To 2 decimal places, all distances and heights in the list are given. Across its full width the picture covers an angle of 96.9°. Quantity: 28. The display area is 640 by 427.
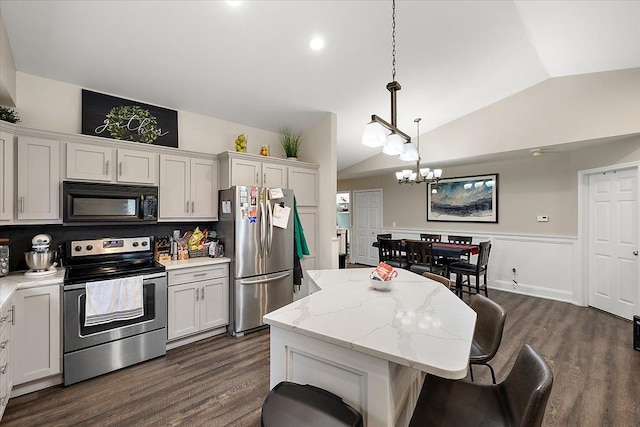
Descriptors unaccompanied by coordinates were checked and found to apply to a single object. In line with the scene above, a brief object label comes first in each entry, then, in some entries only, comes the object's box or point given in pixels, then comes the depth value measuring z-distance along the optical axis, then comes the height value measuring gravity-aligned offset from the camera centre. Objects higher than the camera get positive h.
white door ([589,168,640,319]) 3.61 -0.37
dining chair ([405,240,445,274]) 4.25 -0.67
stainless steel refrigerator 3.23 -0.43
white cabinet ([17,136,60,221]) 2.37 +0.31
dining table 4.26 -0.54
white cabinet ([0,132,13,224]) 2.23 +0.30
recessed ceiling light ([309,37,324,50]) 2.69 +1.66
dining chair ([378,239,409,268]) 4.55 -0.64
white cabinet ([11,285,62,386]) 2.12 -0.92
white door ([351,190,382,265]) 7.16 -0.23
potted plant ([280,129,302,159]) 4.16 +1.09
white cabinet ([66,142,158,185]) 2.59 +0.49
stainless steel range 2.32 -0.89
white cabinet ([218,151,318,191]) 3.39 +0.56
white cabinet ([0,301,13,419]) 1.84 -0.97
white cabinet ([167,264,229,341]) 2.88 -0.92
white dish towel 2.37 -0.75
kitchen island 1.12 -0.53
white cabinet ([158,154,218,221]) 3.11 +0.31
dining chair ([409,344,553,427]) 1.12 -0.86
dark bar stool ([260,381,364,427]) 1.04 -0.75
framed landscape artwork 5.23 +0.31
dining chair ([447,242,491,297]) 4.26 -0.82
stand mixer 2.35 -0.35
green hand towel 3.79 -0.29
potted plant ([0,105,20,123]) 2.27 +0.81
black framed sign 2.85 +1.02
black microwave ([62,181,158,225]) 2.56 +0.11
